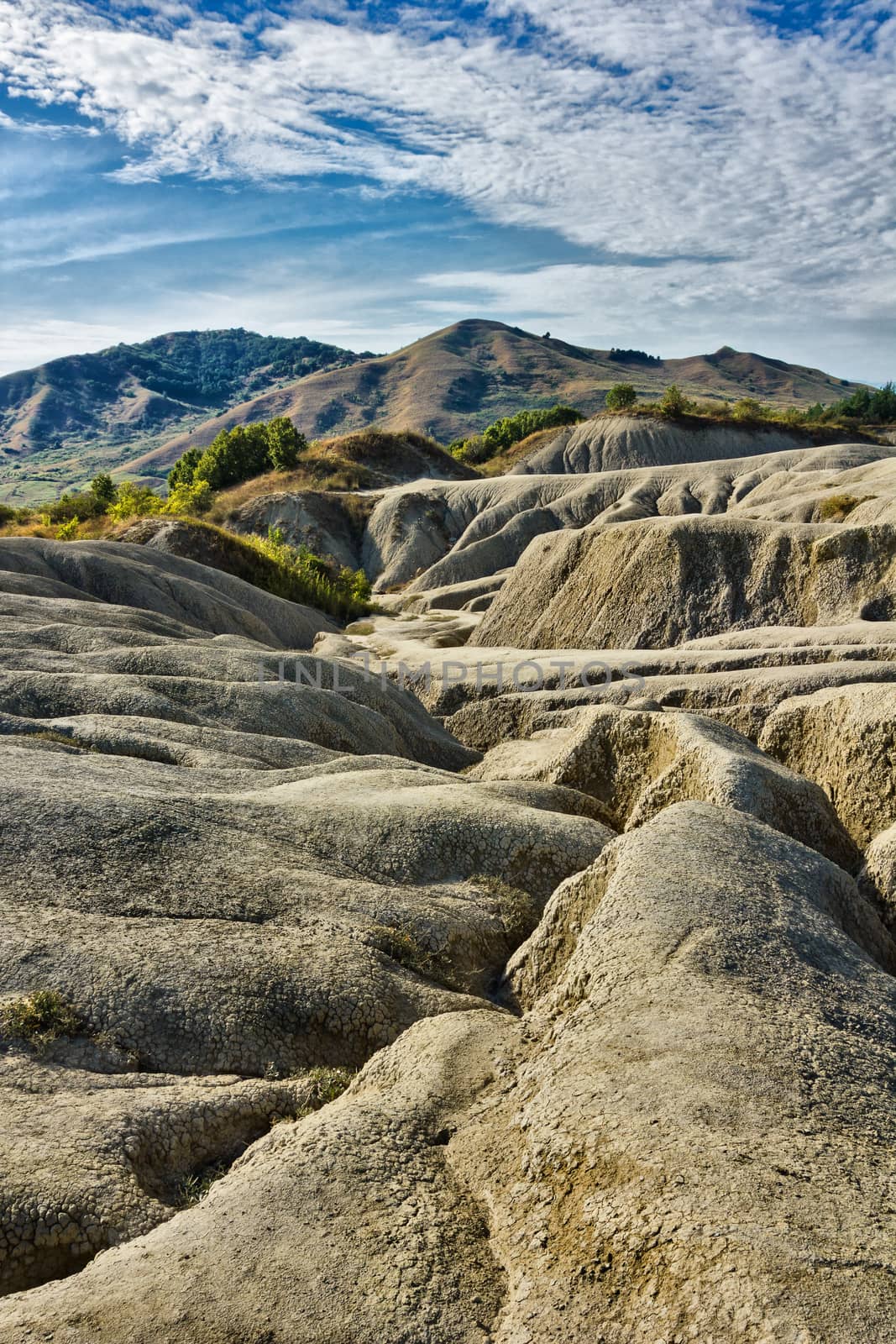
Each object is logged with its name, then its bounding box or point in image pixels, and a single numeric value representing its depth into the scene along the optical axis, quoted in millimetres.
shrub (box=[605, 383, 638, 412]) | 91688
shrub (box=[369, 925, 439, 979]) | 9195
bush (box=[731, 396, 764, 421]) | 84812
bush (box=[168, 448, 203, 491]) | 90094
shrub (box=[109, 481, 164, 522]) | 44438
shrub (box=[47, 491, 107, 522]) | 49656
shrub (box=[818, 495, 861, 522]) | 35594
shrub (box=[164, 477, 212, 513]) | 66875
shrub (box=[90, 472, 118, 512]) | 56594
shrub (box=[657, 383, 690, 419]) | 85812
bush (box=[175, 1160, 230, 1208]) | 6043
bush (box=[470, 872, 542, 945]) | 10562
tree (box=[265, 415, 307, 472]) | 81375
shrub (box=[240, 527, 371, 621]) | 41406
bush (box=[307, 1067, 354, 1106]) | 7202
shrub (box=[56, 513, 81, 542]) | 41438
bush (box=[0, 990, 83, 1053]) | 7156
